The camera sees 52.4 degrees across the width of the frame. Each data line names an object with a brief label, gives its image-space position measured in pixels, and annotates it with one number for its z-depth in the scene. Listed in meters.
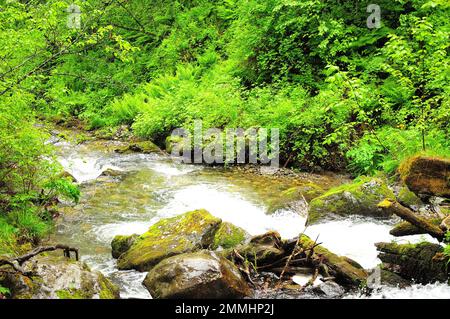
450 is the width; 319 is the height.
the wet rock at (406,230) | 6.68
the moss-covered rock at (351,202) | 8.66
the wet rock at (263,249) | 6.84
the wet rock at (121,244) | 7.56
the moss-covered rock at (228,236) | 7.73
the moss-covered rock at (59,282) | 5.41
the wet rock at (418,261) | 6.15
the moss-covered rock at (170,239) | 7.04
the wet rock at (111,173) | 12.49
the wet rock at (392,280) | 6.29
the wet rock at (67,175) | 10.90
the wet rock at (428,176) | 6.40
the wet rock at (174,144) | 15.03
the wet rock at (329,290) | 6.12
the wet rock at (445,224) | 6.19
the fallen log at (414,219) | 6.07
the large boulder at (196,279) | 5.88
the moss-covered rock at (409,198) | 8.62
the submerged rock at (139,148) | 15.46
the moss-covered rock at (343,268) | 6.37
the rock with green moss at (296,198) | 9.41
